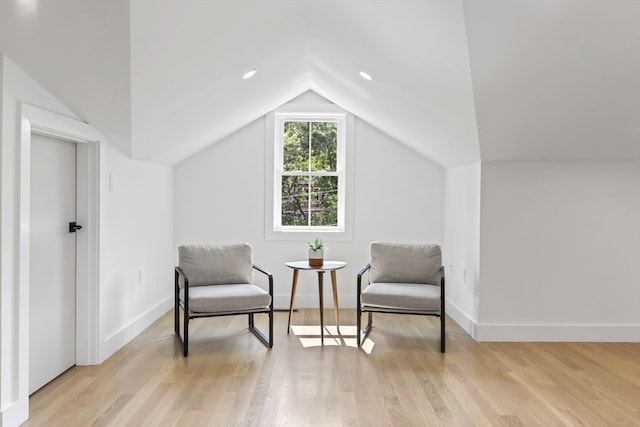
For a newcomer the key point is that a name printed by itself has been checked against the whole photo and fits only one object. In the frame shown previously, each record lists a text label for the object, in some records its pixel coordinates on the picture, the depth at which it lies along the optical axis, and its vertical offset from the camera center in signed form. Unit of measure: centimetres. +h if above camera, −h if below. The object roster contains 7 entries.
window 671 +41
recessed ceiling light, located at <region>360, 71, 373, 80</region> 463 +111
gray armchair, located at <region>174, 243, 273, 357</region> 457 -68
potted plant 535 -43
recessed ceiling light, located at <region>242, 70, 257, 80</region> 453 +108
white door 359 -36
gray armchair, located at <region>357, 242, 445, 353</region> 478 -67
